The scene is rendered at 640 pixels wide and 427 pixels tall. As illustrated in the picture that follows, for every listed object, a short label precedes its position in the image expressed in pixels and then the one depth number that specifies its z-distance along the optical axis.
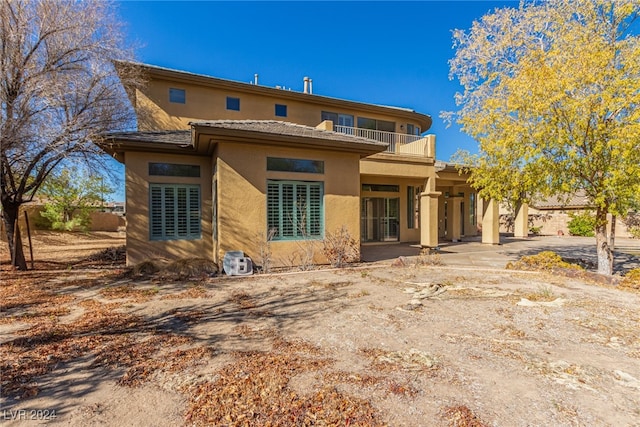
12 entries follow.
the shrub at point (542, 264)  8.74
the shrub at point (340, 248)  9.88
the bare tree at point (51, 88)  8.04
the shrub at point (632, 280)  7.01
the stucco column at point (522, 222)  22.28
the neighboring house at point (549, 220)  23.11
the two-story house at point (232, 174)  8.92
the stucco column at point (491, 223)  16.38
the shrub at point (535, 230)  25.16
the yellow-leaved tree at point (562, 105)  7.32
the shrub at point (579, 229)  22.75
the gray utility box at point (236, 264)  8.55
